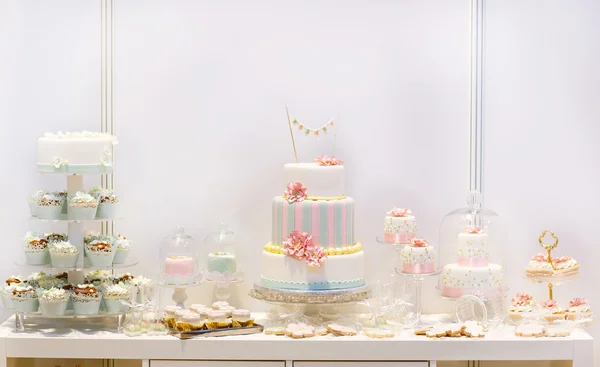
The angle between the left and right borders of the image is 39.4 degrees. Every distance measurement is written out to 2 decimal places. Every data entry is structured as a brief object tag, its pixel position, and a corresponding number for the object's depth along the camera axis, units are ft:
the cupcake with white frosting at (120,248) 13.07
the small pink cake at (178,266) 13.37
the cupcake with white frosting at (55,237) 13.01
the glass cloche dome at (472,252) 13.15
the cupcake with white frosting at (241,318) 12.90
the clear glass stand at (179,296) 13.73
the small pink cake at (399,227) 13.44
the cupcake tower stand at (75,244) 12.85
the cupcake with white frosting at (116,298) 12.85
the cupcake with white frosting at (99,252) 12.83
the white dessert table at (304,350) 12.44
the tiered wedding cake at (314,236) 12.87
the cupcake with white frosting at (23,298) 12.70
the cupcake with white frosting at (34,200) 12.90
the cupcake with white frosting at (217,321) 12.71
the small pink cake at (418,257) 13.03
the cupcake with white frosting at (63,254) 12.70
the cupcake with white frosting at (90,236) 13.01
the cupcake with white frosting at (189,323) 12.62
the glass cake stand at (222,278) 13.69
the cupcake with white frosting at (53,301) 12.62
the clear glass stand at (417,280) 13.08
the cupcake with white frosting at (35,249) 12.87
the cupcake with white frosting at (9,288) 12.82
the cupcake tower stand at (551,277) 13.33
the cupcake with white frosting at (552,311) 12.93
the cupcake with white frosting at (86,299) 12.73
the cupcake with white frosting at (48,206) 12.82
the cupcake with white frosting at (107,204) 13.04
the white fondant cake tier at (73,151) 12.71
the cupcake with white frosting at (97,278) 13.23
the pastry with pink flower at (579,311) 13.16
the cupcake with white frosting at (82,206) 12.75
